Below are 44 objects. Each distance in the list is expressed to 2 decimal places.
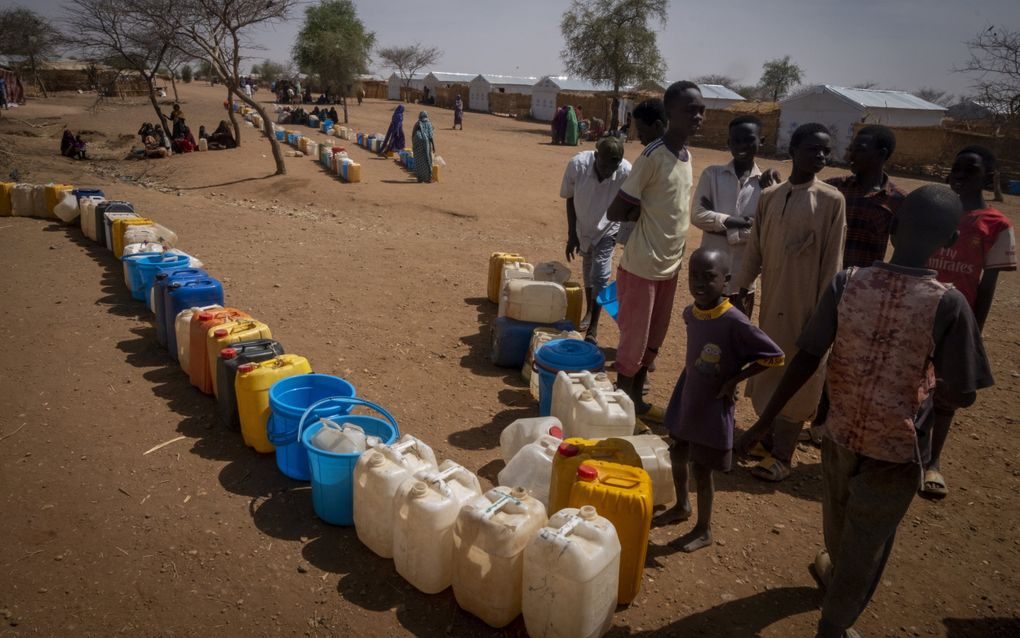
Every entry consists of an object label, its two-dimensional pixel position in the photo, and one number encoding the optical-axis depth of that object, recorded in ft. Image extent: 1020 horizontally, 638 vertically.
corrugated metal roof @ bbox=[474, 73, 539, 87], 154.61
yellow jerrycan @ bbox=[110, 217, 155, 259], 23.57
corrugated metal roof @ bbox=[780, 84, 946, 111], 86.48
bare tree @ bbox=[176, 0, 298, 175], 45.57
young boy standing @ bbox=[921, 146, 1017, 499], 12.19
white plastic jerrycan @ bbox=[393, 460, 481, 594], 8.64
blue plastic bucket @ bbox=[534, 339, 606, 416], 13.42
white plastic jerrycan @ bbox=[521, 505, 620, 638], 7.52
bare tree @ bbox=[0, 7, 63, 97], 112.98
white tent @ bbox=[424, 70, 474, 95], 166.91
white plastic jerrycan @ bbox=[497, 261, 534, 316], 19.17
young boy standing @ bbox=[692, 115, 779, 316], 13.67
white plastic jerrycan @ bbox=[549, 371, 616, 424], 11.87
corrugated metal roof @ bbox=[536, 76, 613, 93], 130.52
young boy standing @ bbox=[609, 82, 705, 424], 12.28
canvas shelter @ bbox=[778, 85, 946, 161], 85.76
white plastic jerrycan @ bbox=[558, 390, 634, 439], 11.37
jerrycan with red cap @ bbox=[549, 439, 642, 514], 9.36
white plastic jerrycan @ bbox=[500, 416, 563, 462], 11.17
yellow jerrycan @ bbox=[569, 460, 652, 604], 8.48
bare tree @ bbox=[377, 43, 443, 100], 195.31
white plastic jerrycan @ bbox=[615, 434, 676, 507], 10.84
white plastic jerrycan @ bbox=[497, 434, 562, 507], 10.17
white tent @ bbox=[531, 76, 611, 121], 127.65
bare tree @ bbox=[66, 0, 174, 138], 57.57
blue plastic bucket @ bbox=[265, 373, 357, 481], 11.23
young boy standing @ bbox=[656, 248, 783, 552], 9.09
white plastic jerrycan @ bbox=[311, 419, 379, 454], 10.28
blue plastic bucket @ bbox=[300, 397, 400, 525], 10.02
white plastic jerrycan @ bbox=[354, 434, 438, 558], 9.36
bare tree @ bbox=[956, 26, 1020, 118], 53.11
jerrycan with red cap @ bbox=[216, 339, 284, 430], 12.60
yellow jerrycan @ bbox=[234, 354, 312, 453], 11.96
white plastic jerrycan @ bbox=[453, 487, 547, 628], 8.07
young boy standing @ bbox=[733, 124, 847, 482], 11.47
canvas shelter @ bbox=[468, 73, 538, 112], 148.05
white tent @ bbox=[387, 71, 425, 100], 181.27
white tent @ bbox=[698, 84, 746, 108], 126.72
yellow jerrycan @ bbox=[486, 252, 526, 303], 20.84
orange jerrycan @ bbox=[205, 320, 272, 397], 13.44
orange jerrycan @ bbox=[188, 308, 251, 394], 14.16
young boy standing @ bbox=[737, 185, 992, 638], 6.60
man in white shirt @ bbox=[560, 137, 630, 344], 17.22
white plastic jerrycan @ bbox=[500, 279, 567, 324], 16.71
